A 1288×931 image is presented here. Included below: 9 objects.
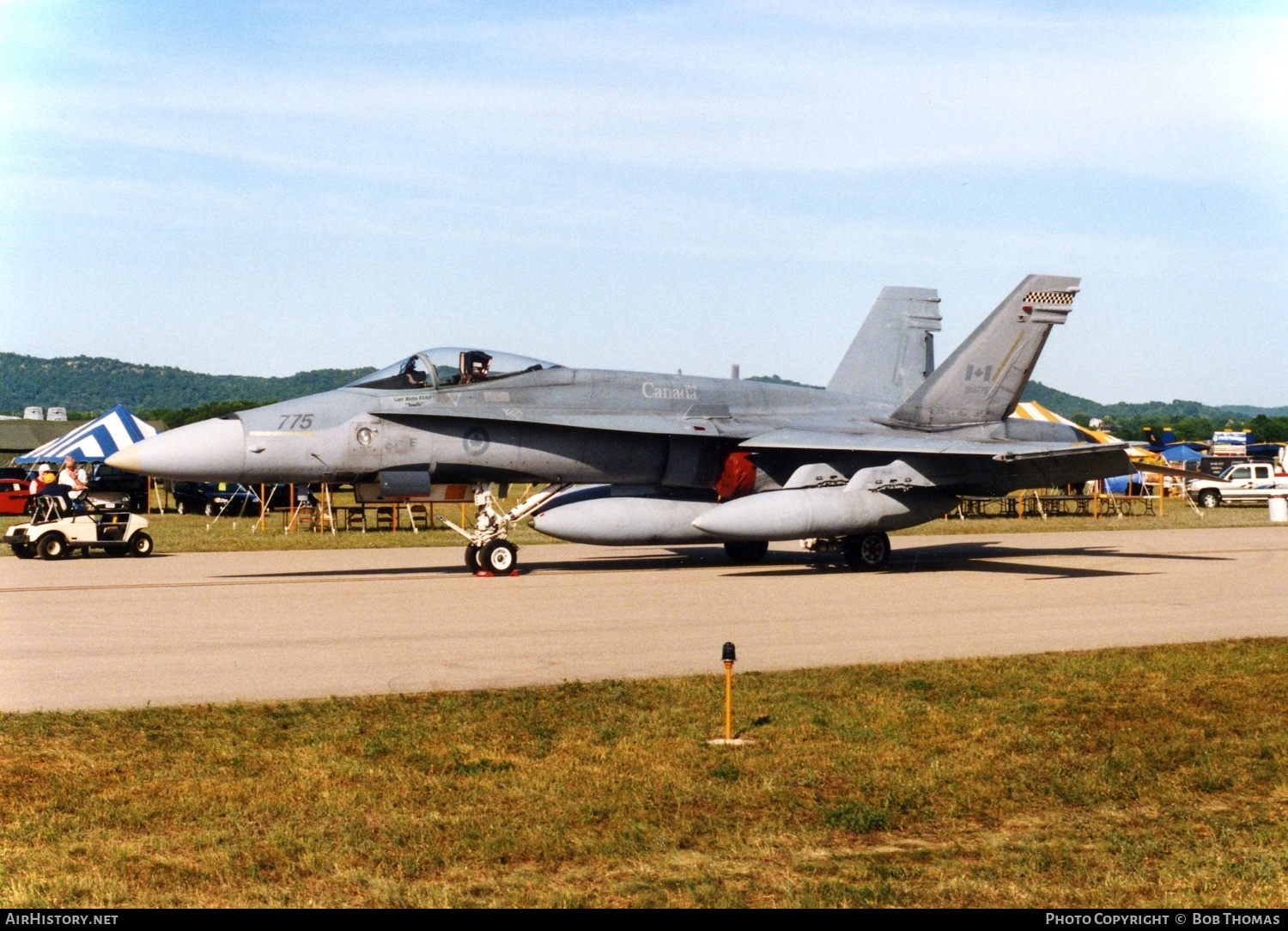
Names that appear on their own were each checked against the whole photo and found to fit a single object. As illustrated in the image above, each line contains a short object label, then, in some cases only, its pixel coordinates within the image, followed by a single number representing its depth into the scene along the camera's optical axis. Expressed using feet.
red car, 134.92
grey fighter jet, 61.16
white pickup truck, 163.12
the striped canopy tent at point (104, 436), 141.08
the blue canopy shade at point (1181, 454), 236.84
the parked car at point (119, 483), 144.46
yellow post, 28.30
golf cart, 76.84
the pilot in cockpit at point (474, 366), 64.28
